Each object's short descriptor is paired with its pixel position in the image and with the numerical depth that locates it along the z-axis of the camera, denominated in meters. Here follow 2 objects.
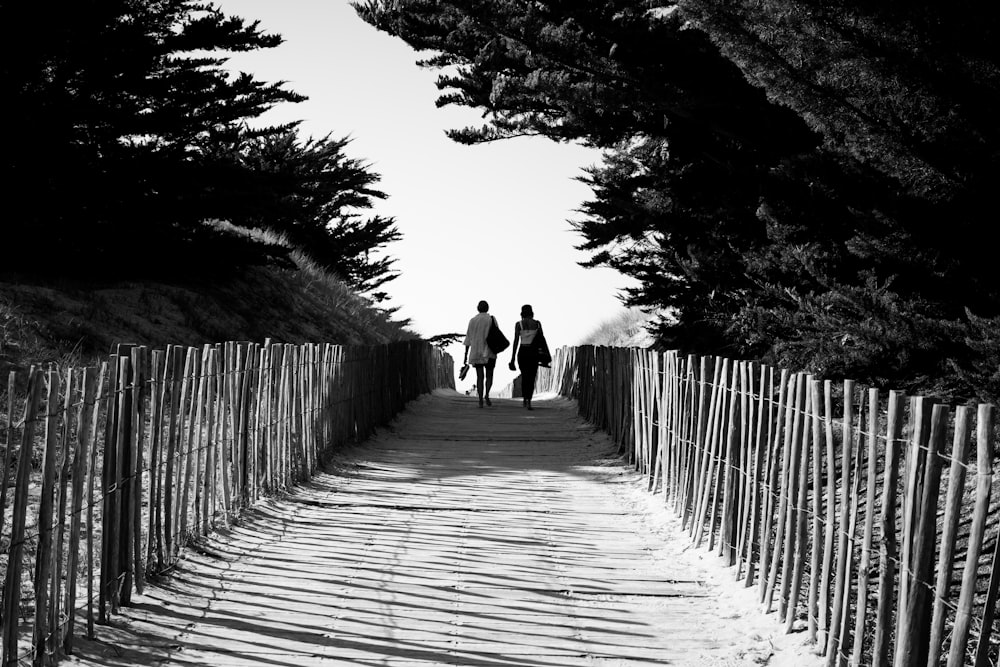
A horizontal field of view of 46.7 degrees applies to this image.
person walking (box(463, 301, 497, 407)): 18.11
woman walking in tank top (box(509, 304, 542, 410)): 18.09
